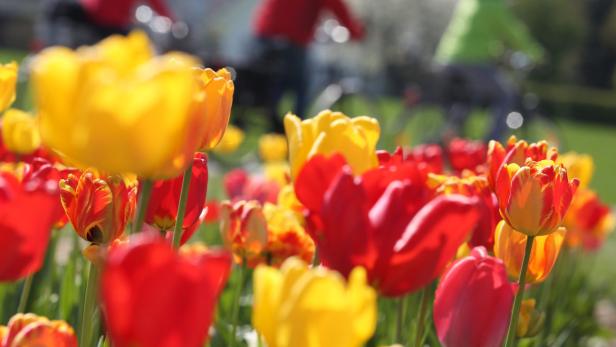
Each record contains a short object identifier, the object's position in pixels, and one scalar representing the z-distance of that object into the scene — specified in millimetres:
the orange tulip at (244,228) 2077
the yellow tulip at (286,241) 2208
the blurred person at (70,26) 15311
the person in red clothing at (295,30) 10751
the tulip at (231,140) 5939
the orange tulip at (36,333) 1678
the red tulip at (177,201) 1839
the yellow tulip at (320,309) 1502
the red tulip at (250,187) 3509
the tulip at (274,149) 6449
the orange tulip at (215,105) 1729
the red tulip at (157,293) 1462
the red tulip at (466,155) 2897
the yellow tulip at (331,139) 1803
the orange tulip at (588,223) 4115
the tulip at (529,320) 2051
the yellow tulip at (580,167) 2601
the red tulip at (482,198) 1926
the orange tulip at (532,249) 1907
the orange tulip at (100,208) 1814
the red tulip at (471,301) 1738
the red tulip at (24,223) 1521
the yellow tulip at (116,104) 1482
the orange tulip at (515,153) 1936
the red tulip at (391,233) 1637
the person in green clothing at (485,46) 10550
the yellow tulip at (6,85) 1809
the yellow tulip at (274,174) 3673
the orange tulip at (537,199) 1804
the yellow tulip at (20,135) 2399
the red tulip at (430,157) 2254
